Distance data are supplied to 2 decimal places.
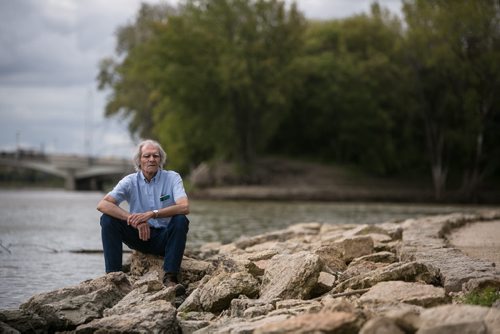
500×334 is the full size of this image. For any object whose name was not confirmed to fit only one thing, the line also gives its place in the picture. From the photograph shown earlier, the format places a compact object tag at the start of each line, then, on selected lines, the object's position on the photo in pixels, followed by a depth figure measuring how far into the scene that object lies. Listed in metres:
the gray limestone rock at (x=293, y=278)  7.03
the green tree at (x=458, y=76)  38.84
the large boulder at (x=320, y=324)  5.16
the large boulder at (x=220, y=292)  7.13
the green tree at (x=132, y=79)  55.28
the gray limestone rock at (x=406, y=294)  6.18
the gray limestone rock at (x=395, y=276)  7.02
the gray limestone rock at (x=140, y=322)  6.14
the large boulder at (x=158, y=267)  8.33
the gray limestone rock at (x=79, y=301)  6.75
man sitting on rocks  7.95
